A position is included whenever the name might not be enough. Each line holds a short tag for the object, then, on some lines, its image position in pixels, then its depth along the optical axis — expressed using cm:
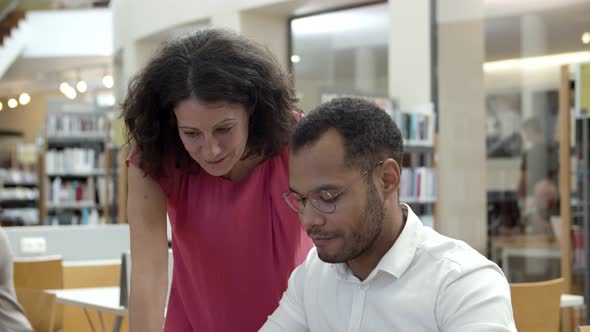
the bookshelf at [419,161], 602
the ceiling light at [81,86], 1252
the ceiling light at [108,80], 1394
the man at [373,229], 130
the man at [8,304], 268
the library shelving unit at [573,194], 488
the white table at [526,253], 573
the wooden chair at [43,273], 431
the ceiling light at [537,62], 564
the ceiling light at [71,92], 1275
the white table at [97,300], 321
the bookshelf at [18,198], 1319
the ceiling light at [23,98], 1594
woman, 152
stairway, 1012
